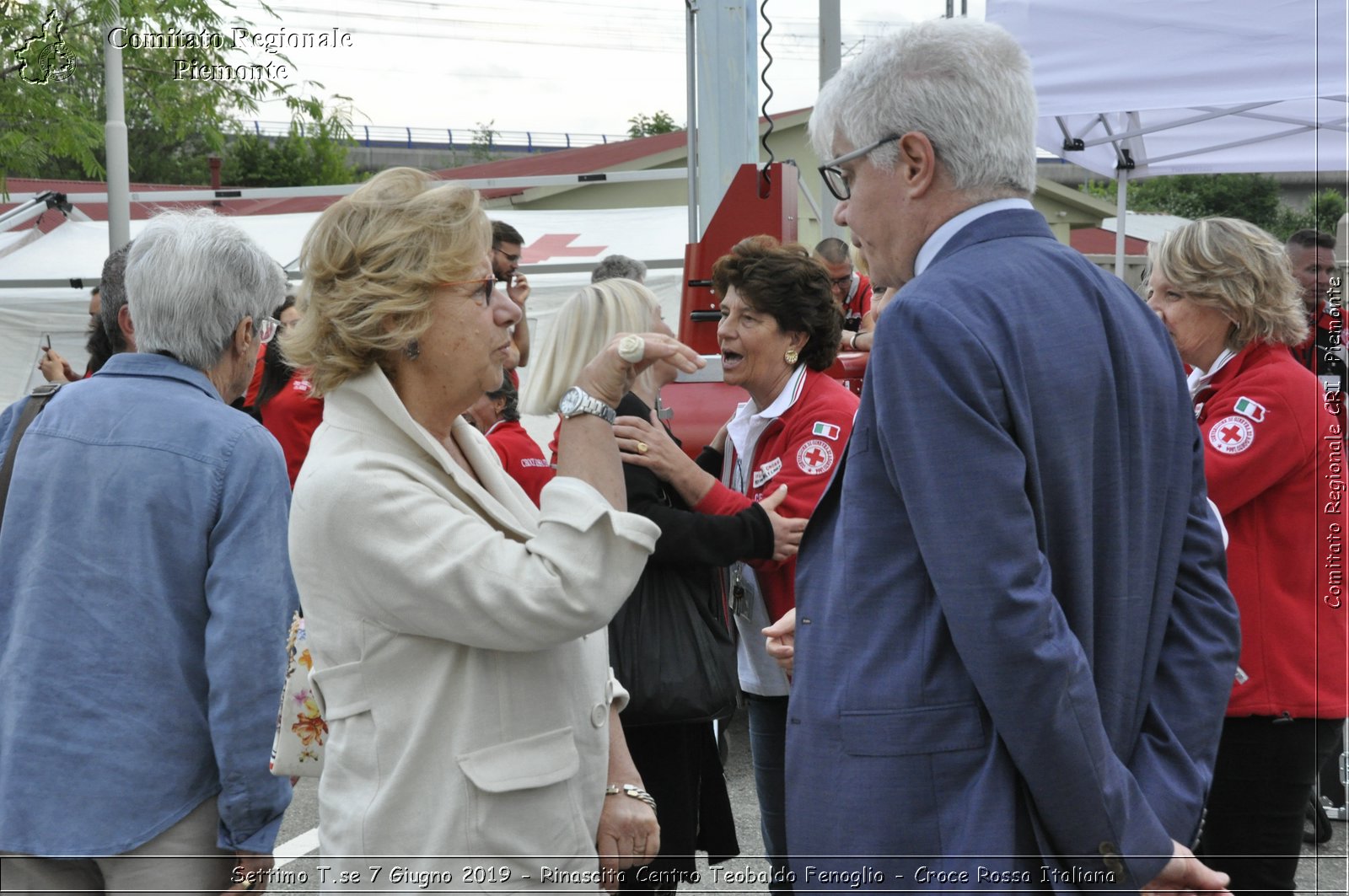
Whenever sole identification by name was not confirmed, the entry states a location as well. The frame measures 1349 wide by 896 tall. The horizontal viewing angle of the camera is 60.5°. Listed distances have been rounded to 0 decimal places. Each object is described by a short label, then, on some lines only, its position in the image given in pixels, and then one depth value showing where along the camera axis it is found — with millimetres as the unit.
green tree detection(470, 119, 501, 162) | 40009
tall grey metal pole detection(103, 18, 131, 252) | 8711
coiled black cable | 4792
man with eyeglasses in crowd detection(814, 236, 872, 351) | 6816
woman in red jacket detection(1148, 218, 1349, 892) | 2865
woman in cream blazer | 1786
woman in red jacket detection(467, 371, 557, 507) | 3469
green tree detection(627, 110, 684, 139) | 48197
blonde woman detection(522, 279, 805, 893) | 3020
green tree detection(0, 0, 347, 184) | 7906
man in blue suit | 1552
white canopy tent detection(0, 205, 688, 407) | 10000
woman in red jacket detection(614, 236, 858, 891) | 3244
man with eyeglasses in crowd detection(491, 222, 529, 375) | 5012
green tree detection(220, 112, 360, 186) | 29281
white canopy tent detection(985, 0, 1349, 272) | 5414
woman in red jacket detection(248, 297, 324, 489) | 4594
